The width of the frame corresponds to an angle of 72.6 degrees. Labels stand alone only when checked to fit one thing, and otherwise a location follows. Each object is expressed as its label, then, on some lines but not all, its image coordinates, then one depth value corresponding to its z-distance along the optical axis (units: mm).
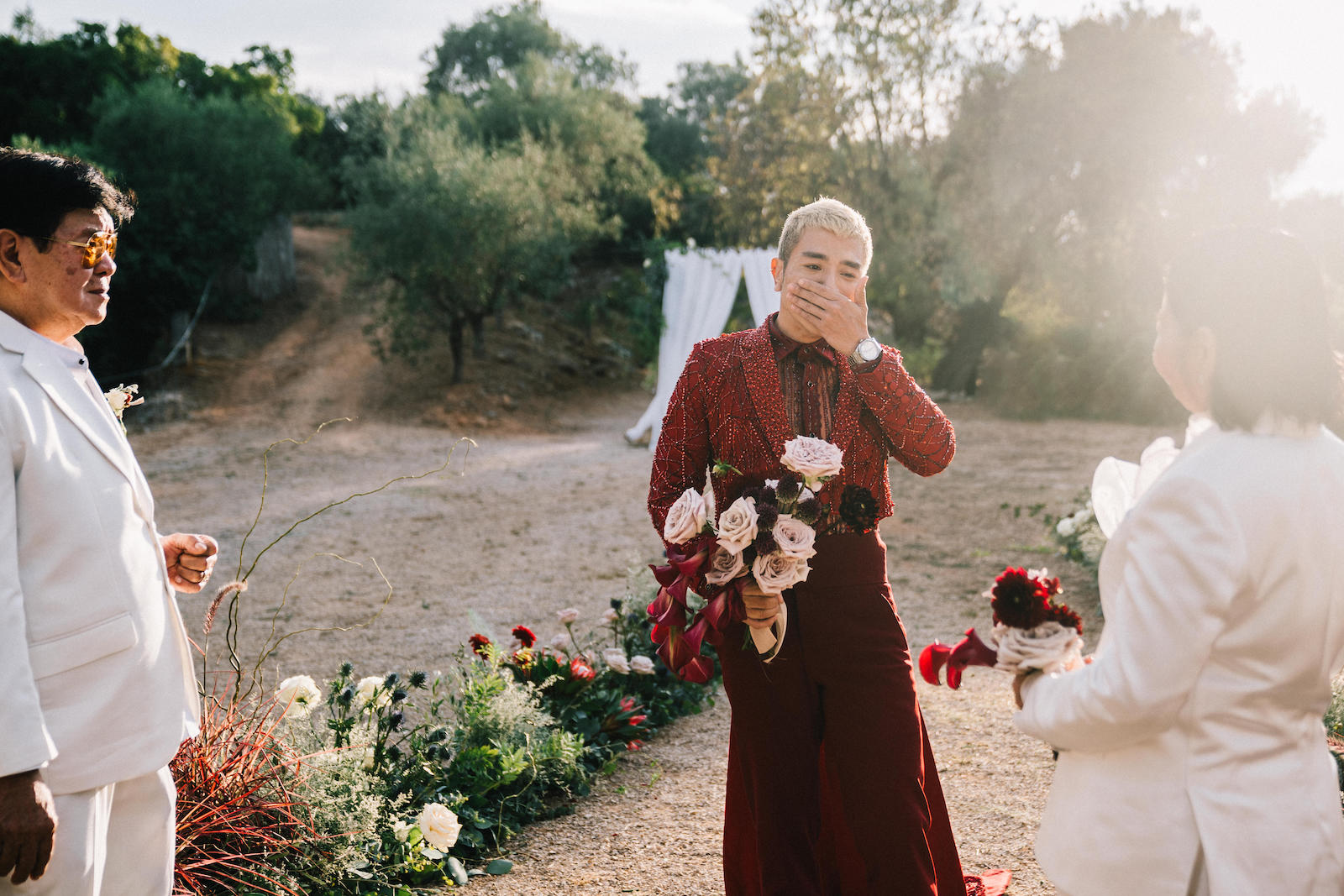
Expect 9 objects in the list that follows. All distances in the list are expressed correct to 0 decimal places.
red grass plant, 2641
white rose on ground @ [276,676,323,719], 3123
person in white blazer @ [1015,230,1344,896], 1339
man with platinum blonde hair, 2268
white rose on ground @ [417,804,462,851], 3002
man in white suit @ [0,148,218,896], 1533
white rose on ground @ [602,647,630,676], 4402
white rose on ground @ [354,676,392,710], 3379
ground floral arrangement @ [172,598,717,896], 2752
